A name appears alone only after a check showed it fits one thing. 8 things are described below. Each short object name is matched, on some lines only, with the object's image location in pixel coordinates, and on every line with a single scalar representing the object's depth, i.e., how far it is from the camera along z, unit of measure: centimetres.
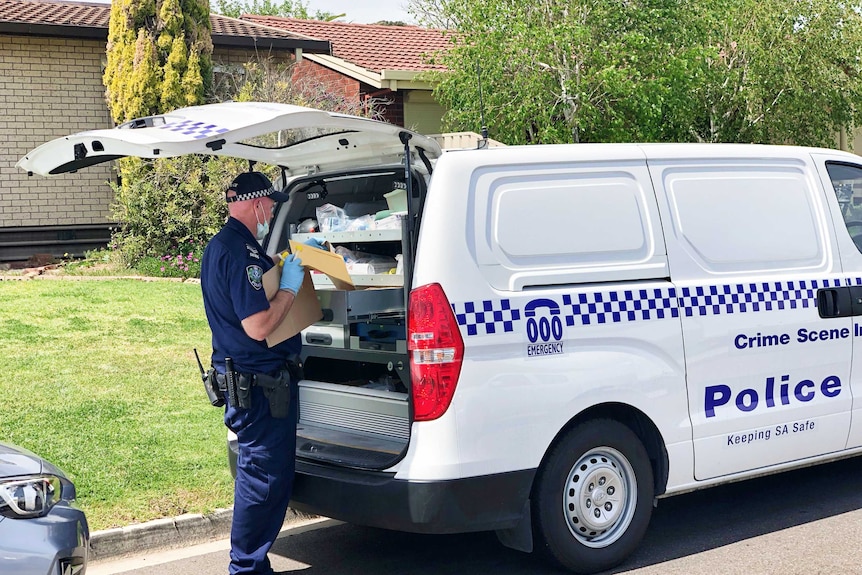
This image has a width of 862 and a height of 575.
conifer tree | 1501
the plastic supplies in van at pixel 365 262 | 517
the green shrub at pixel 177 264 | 1391
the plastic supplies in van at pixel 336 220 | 522
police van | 441
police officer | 456
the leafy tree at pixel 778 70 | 1478
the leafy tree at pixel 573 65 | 1259
